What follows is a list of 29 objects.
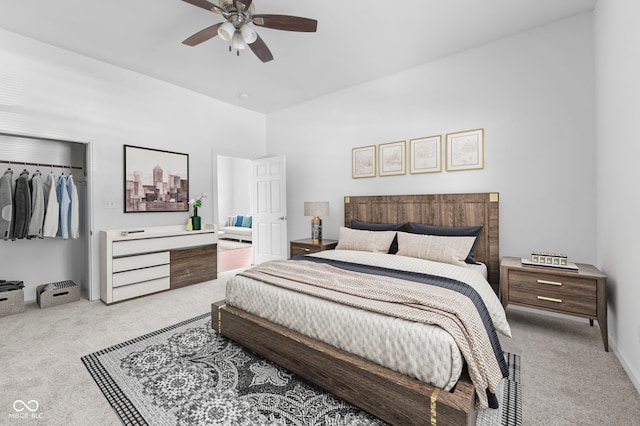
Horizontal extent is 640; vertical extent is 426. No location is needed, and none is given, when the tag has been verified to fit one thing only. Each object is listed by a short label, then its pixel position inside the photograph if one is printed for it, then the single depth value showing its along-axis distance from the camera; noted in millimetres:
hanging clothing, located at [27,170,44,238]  3176
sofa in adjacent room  8091
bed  1331
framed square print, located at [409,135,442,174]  3521
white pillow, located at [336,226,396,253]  3312
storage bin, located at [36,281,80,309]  3178
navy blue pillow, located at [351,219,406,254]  3368
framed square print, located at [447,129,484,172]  3232
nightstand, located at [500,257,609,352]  2225
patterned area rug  1540
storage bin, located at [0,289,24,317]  2955
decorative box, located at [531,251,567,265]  2508
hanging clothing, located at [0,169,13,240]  3000
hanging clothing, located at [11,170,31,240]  3088
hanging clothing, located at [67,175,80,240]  3416
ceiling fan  2221
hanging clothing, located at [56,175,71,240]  3350
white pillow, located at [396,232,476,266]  2787
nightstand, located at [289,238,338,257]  4028
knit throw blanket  1443
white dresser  3361
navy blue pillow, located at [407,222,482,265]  2975
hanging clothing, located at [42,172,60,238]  3240
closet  3266
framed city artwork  3799
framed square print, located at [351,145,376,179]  4090
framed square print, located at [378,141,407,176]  3816
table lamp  4203
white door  5070
